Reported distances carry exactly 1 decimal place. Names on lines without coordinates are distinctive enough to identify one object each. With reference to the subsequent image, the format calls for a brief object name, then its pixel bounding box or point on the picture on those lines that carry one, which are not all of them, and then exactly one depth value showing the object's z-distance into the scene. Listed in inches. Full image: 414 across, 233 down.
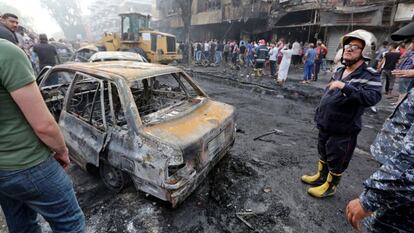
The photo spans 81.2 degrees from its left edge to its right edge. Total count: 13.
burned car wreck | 92.3
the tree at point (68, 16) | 1809.8
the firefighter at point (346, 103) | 92.9
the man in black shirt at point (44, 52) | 271.6
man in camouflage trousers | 42.7
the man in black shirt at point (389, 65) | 319.4
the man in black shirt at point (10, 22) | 186.5
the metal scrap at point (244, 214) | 98.6
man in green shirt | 47.6
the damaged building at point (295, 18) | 474.6
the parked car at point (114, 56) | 294.0
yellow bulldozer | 540.4
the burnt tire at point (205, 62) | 710.8
